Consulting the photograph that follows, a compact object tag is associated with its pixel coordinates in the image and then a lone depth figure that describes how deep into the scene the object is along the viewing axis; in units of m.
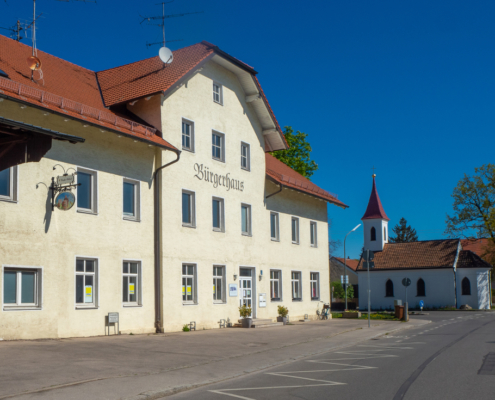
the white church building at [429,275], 56.78
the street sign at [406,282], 31.98
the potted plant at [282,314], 27.69
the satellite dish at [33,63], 19.34
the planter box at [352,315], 33.88
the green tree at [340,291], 72.38
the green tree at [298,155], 44.69
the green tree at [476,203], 58.09
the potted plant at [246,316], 24.30
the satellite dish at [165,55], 23.44
